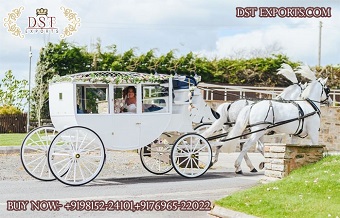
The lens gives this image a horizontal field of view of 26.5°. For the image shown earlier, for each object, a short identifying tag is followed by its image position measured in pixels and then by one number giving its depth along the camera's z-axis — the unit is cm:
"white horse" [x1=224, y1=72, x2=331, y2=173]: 1748
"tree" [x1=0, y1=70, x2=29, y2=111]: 4772
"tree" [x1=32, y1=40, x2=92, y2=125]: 3694
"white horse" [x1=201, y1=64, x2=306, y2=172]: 1836
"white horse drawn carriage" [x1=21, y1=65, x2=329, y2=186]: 1583
